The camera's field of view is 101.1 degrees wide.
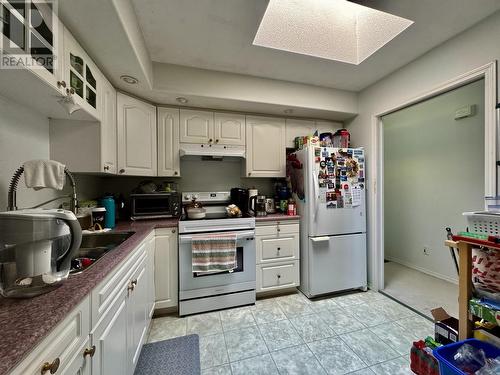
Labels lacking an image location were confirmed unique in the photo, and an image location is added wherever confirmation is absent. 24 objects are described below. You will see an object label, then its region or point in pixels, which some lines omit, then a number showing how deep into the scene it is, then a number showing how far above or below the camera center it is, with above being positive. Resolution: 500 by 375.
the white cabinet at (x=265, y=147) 2.51 +0.49
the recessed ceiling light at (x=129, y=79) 1.72 +0.92
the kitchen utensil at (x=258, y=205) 2.33 -0.21
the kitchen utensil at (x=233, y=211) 2.18 -0.26
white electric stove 1.95 -0.87
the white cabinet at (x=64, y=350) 0.51 -0.47
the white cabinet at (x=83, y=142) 1.53 +0.34
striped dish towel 1.92 -0.62
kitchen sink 1.31 -0.40
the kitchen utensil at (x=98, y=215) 1.62 -0.22
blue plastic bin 1.01 -0.87
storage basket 1.09 -0.20
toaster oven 2.10 -0.19
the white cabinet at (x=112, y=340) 0.85 -0.71
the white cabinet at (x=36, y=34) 0.79 +0.67
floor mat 1.38 -1.23
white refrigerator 2.17 -0.35
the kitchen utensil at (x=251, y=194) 2.33 -0.08
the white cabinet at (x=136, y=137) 1.93 +0.50
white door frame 1.40 +0.31
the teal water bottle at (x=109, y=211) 1.76 -0.21
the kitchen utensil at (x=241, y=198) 2.43 -0.14
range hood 2.21 +0.40
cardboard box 1.27 -0.91
